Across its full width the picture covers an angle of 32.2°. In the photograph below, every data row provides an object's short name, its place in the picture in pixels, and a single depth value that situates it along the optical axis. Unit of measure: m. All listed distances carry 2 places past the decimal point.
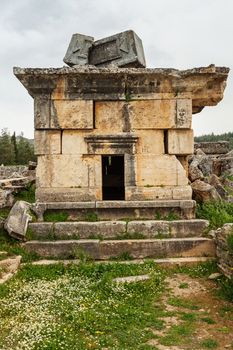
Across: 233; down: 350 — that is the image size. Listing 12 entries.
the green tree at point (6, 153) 47.59
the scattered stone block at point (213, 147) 16.64
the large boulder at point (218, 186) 10.19
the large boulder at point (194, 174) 9.64
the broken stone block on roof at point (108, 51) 8.86
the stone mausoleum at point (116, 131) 8.43
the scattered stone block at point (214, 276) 6.65
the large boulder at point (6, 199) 8.84
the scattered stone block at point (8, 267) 6.56
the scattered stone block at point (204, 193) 9.08
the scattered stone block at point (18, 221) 7.65
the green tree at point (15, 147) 47.77
